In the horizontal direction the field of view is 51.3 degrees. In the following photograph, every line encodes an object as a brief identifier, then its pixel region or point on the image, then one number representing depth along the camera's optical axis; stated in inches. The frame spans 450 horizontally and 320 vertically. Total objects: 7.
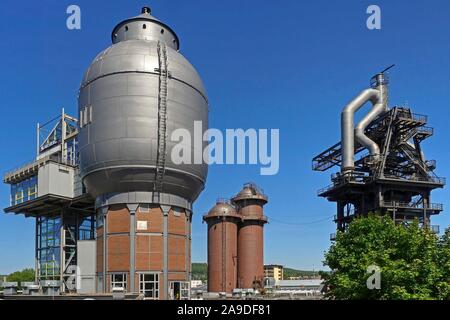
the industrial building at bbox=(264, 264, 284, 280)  6613.2
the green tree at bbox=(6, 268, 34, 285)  4072.3
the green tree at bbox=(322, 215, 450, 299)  1081.4
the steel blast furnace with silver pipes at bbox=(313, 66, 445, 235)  2106.3
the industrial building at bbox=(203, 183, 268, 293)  3002.0
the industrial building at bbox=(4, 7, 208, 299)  1539.1
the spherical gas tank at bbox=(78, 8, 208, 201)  1530.5
